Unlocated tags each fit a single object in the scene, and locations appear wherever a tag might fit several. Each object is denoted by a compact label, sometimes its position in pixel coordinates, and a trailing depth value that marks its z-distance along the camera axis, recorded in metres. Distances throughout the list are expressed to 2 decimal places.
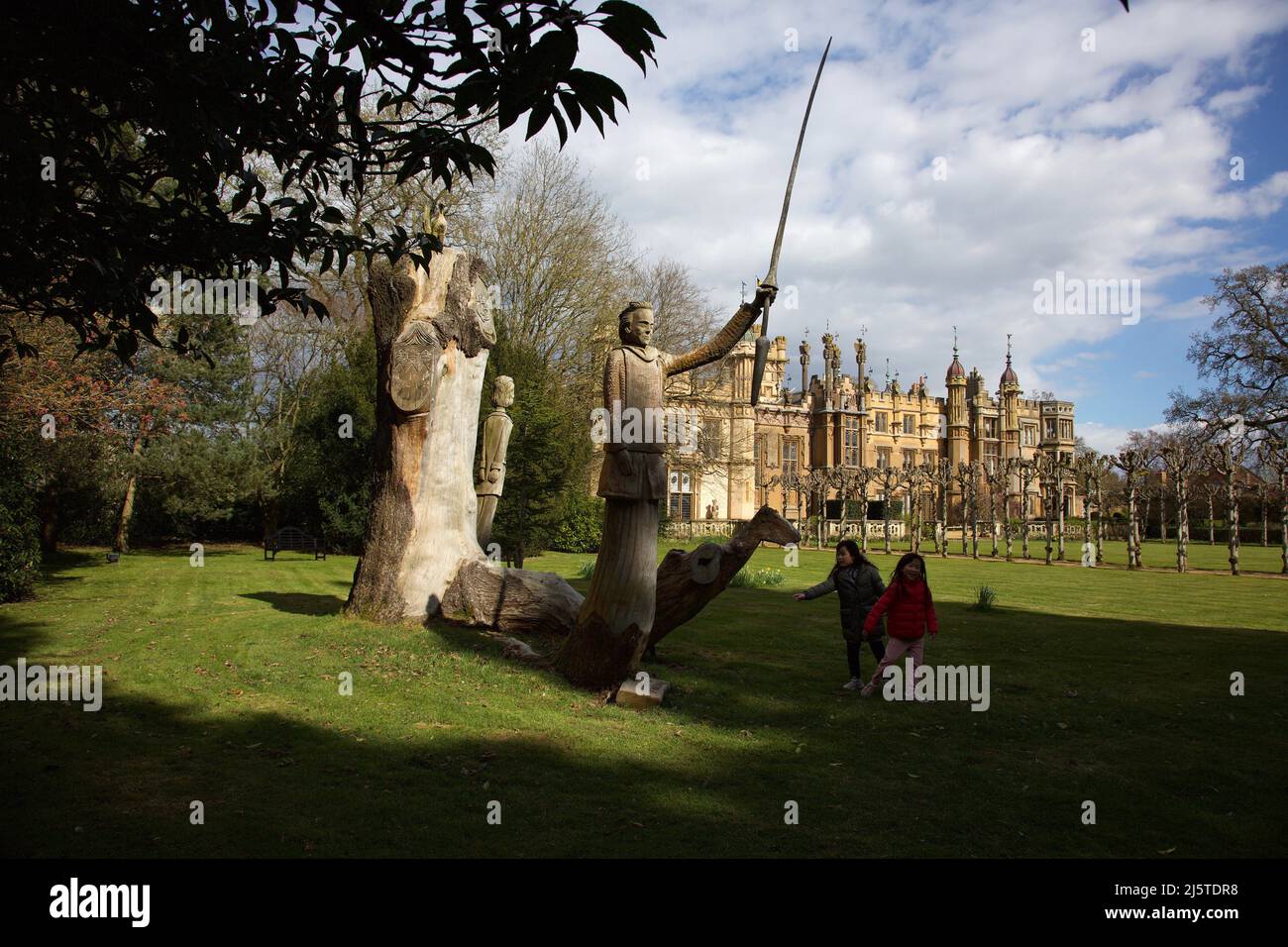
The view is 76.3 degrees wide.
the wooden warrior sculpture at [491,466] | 14.70
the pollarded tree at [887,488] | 36.58
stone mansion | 57.19
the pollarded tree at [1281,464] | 25.70
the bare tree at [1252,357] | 34.56
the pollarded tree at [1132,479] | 28.91
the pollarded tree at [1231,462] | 25.64
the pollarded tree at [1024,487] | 33.11
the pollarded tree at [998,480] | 42.41
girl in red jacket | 8.36
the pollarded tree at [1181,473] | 28.27
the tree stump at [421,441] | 10.66
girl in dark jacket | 8.86
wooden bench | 27.27
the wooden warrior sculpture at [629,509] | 7.43
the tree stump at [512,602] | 10.64
